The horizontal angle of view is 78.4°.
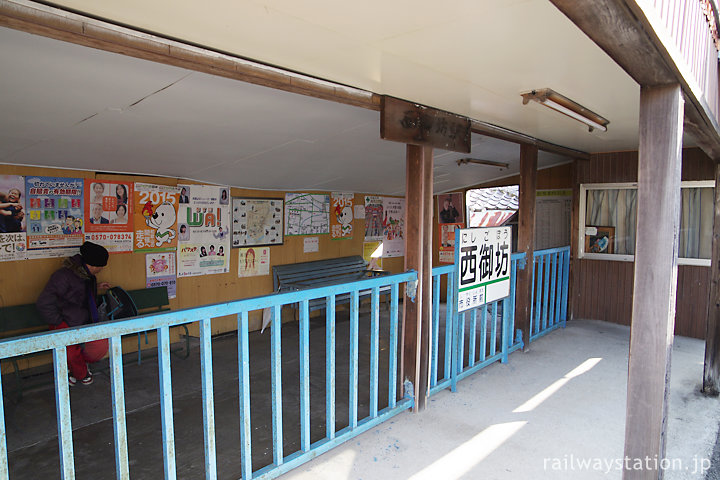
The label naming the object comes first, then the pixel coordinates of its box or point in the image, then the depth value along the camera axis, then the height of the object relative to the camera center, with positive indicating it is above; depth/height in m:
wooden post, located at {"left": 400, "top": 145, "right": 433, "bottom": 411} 3.33 -0.34
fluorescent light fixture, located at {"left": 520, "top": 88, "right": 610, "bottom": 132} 2.85 +0.81
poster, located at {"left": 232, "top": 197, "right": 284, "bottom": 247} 5.54 -0.02
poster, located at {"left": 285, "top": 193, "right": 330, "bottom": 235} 6.11 +0.08
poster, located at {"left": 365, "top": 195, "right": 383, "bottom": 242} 7.29 +0.01
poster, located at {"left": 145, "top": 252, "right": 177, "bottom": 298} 4.83 -0.57
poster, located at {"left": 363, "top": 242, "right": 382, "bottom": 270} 7.39 -0.59
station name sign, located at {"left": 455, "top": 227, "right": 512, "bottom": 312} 3.64 -0.40
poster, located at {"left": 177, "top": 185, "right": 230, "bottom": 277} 5.06 -0.14
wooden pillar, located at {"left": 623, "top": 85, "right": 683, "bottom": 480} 1.78 -0.24
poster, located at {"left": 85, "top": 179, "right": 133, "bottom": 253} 4.37 +0.06
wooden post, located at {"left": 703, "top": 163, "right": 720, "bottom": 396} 3.74 -0.89
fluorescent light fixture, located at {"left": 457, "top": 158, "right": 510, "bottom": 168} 5.62 +0.76
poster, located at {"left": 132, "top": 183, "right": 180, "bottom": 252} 4.70 +0.04
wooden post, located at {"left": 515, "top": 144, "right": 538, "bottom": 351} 4.89 -0.14
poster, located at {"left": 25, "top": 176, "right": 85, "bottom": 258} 4.01 +0.04
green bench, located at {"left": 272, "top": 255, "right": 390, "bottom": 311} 5.90 -0.77
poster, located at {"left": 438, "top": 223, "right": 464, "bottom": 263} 8.00 -0.39
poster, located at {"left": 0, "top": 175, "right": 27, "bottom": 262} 3.85 +0.01
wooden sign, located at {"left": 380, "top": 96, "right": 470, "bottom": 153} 3.00 +0.70
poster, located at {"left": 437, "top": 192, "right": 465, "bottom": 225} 7.84 +0.21
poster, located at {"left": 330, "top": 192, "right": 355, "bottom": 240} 6.73 +0.07
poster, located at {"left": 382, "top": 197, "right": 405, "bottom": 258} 7.68 -0.13
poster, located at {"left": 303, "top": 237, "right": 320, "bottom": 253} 6.39 -0.36
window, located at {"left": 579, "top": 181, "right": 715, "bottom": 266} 5.54 -0.02
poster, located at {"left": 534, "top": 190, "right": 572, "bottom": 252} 6.75 -0.01
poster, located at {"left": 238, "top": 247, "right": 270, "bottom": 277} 5.67 -0.55
